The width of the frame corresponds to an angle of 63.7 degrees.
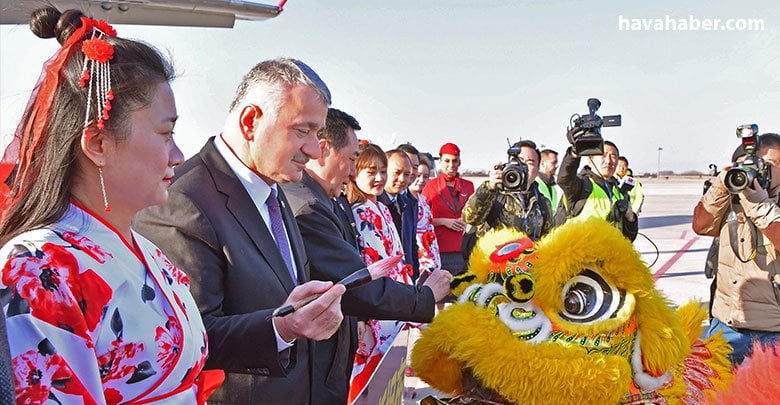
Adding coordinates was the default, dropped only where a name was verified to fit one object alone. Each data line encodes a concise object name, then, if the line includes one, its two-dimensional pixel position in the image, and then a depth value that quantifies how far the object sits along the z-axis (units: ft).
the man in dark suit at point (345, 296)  6.90
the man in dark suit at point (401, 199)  14.96
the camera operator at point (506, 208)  15.07
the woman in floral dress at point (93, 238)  3.09
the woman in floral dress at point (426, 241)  16.93
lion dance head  5.76
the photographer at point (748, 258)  10.14
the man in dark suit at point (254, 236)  5.13
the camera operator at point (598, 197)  15.77
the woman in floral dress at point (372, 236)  10.18
